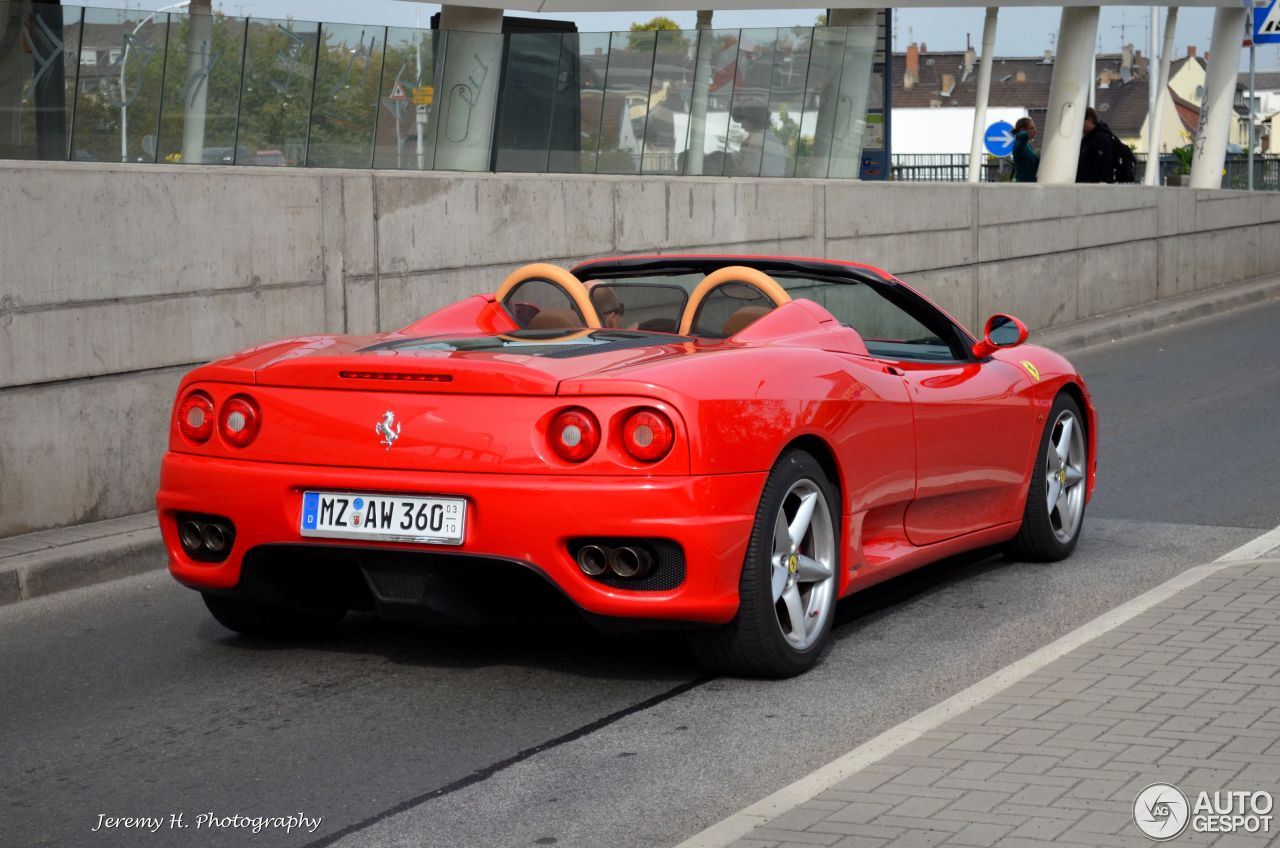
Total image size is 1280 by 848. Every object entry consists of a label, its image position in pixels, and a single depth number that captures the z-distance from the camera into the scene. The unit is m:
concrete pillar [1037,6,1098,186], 22.16
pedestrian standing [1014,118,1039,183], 22.81
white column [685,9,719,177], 16.39
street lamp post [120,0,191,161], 10.05
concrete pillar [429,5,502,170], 12.74
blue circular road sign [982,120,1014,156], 40.38
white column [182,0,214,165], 10.41
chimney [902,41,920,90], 126.19
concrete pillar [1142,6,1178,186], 25.17
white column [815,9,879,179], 18.19
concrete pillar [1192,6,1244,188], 26.92
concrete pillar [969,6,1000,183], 23.09
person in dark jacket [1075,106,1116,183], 22.97
